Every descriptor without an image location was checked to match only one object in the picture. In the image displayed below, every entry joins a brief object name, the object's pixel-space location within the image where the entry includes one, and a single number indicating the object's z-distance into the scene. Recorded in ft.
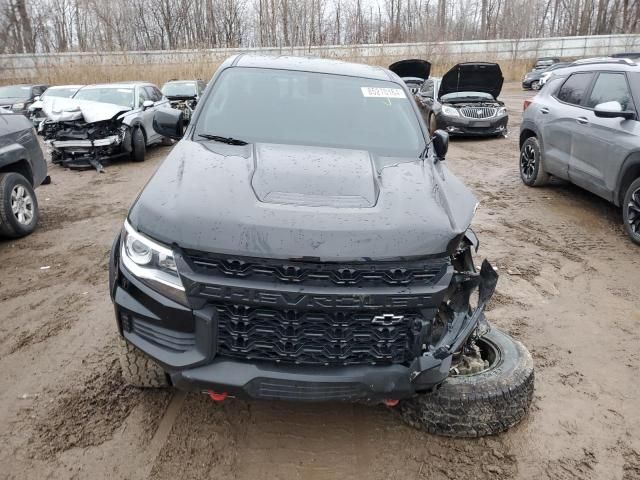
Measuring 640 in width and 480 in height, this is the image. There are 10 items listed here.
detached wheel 8.45
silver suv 17.80
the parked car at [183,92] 50.22
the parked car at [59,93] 36.83
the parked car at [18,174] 18.31
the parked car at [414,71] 53.16
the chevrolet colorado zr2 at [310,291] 6.97
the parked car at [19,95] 51.85
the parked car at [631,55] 48.30
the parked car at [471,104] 41.32
